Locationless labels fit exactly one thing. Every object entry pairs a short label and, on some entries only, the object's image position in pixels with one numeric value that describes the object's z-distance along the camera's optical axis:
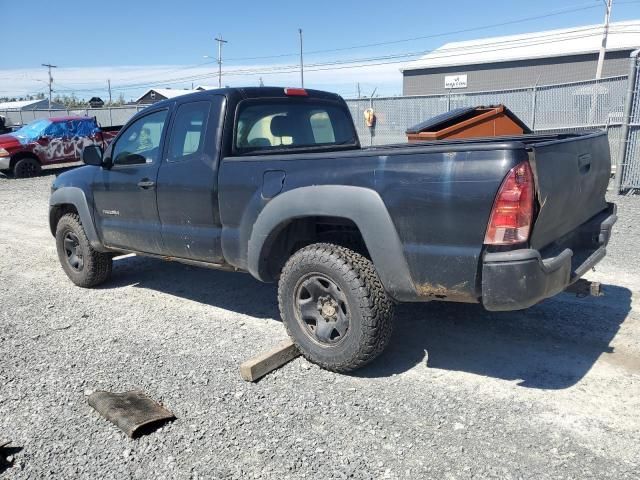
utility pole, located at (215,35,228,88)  65.25
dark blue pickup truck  2.84
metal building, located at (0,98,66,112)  64.76
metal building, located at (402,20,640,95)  38.53
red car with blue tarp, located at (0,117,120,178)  17.06
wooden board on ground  3.59
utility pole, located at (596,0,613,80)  33.66
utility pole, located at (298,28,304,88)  50.51
